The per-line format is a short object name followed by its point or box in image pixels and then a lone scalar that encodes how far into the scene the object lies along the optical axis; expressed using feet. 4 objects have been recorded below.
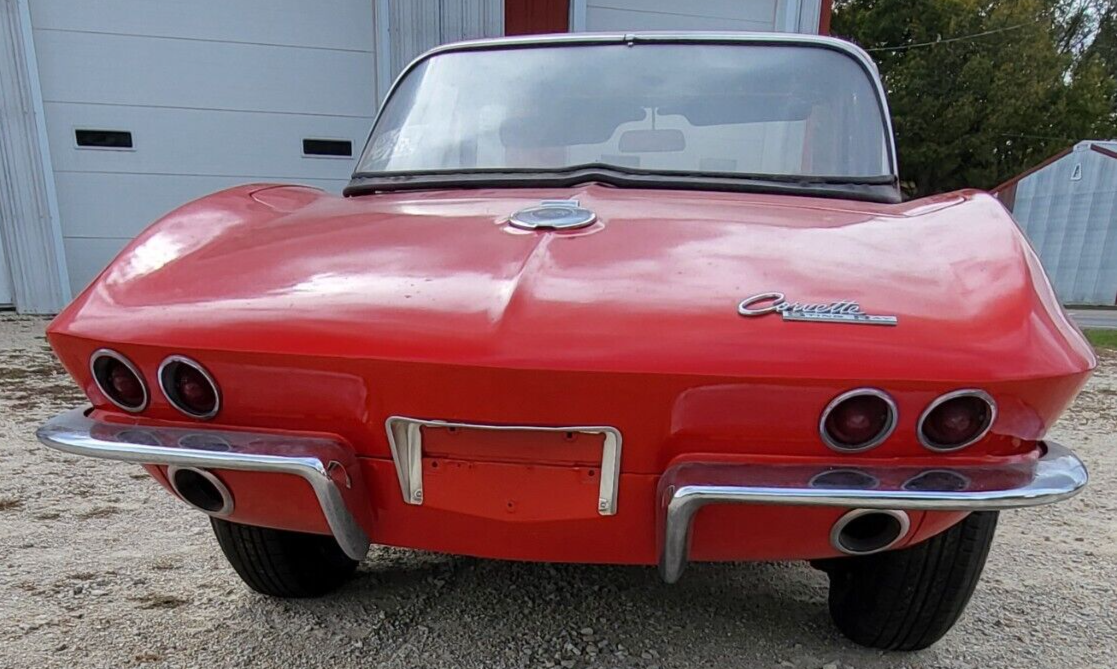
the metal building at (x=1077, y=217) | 49.42
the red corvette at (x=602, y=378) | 3.76
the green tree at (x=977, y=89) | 71.26
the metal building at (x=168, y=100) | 20.36
